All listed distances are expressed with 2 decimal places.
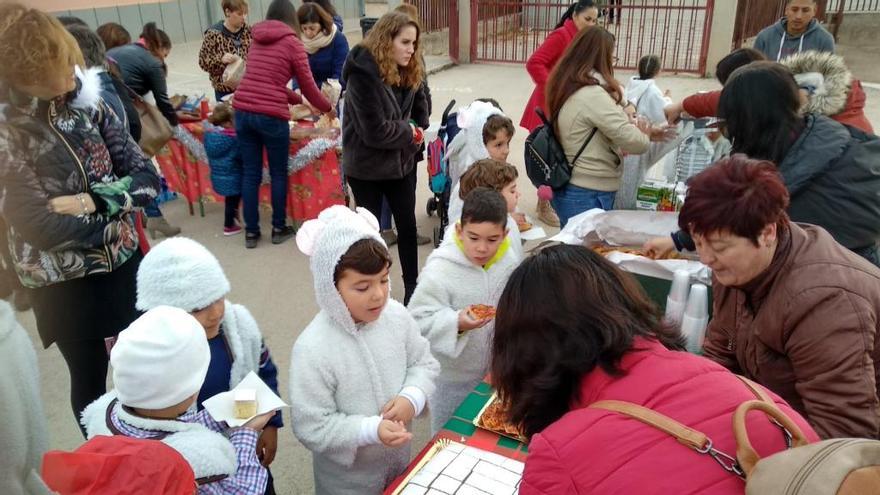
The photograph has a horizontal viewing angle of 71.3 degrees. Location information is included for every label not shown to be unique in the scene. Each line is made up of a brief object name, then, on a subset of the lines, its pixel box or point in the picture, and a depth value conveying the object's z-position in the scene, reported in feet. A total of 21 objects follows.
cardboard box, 12.14
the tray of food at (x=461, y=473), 5.80
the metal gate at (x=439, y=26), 43.32
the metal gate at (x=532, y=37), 38.68
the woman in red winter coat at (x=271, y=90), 15.65
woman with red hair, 5.22
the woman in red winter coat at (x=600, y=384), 3.73
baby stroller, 16.03
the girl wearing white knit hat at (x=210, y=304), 6.51
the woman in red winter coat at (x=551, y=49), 17.81
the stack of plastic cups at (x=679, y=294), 8.70
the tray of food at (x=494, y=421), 6.67
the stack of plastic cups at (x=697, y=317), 8.33
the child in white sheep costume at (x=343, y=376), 6.63
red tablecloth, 17.58
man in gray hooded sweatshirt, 17.10
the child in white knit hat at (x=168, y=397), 5.05
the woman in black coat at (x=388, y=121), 11.87
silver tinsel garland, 17.08
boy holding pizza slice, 8.25
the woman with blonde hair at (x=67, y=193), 6.78
